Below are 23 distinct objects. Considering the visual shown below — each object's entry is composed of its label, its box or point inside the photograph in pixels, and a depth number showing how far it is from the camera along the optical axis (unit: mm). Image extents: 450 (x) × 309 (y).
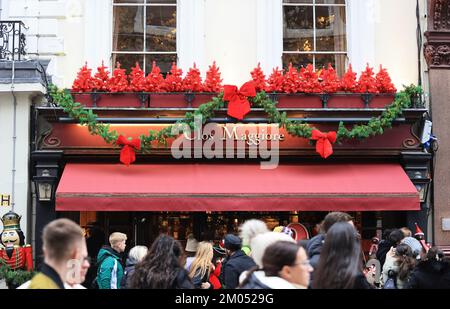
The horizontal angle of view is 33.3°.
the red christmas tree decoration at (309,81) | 12578
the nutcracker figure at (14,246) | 10992
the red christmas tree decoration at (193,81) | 12422
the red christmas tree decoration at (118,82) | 12422
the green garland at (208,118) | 12086
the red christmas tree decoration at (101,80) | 12422
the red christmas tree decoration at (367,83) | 12648
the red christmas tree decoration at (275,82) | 12516
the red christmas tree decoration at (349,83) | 12672
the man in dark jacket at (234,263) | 7715
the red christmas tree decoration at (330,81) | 12625
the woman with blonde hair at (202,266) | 8773
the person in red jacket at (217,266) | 9253
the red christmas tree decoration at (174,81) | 12477
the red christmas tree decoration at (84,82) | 12406
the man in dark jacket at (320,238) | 6970
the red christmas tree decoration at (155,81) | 12445
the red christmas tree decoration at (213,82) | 12469
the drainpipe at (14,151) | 12445
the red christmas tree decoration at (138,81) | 12438
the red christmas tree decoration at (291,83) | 12547
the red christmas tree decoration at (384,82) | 12664
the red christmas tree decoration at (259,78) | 12422
